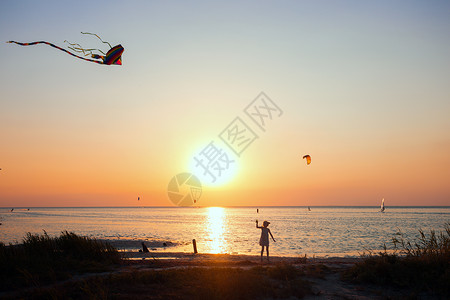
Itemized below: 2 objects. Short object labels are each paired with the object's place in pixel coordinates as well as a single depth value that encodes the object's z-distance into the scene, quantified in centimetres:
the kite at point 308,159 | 3291
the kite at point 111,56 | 988
